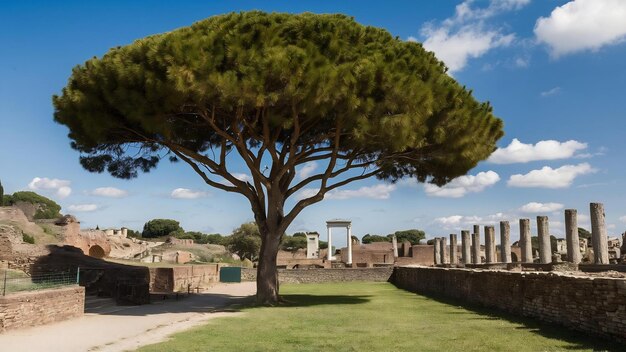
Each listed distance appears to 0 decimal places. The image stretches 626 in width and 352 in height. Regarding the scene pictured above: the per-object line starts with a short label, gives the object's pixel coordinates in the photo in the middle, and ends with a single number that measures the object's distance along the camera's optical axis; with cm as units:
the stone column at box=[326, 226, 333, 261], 5478
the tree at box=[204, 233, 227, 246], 9212
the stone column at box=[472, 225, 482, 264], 3356
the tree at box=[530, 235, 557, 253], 5963
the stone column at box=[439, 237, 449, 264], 4014
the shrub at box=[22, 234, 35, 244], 2483
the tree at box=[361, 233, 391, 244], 10815
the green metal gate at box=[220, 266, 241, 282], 3588
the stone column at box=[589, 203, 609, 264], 2123
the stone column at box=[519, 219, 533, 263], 2688
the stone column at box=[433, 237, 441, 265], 4222
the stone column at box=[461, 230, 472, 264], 3406
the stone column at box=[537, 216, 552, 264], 2500
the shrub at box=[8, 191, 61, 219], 7689
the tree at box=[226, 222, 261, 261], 5919
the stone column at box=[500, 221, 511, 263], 2926
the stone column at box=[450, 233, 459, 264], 3700
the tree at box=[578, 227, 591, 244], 8191
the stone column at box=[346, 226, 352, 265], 5221
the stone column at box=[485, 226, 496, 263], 3108
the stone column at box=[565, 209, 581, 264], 2294
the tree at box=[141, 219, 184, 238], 9688
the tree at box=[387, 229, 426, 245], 11089
